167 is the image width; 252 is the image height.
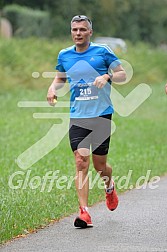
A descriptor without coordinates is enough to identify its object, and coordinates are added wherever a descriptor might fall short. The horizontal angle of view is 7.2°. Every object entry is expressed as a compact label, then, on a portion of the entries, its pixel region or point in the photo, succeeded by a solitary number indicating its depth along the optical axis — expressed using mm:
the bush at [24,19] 67454
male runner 13614
